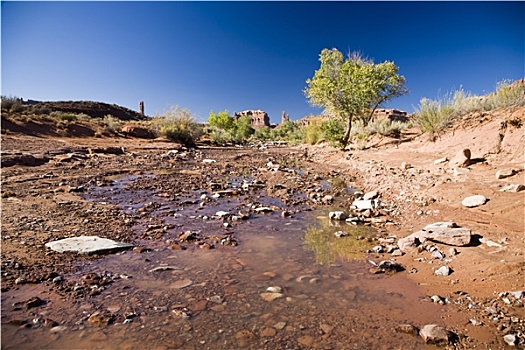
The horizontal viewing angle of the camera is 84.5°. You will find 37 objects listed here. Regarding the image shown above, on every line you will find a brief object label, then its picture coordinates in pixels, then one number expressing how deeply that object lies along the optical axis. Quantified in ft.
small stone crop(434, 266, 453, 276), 10.84
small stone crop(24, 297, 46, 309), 8.74
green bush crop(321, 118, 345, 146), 60.54
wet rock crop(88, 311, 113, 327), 8.14
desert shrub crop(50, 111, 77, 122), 79.53
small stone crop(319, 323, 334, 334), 8.11
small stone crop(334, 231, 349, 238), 15.49
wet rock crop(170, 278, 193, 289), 10.29
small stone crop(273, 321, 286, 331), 8.20
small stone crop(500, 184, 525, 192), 15.98
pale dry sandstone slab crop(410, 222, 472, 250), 12.40
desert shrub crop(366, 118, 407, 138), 55.78
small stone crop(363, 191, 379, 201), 22.31
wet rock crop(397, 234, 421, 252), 13.13
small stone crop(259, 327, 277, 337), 7.92
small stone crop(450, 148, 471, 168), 23.99
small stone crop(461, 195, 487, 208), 15.99
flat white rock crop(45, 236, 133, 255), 12.36
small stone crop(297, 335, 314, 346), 7.62
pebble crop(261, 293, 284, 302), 9.66
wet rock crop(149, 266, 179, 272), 11.39
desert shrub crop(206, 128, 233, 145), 108.68
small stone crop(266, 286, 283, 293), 10.14
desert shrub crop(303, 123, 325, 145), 86.48
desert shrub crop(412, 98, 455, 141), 36.94
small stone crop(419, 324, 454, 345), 7.57
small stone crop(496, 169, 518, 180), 18.52
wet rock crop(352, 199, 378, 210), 19.71
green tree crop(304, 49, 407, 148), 56.59
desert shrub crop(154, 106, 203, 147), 83.66
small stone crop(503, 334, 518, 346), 7.23
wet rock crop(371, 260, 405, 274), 11.53
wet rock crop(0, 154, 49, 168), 32.27
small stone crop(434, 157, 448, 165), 27.12
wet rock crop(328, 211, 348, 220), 18.08
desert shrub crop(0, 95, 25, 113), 73.27
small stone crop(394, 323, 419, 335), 8.02
